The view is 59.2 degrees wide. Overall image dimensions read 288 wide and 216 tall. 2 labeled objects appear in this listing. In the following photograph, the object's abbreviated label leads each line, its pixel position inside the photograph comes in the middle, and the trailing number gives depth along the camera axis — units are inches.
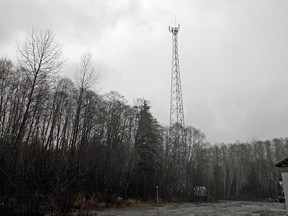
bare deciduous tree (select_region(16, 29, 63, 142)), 629.9
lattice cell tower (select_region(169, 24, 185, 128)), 1393.9
